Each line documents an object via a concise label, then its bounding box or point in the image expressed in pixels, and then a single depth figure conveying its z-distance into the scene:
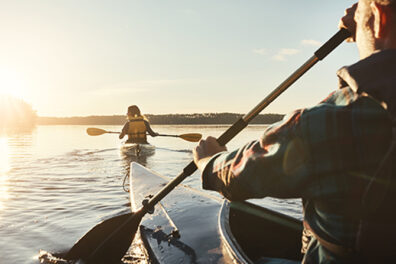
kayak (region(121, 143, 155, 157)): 12.97
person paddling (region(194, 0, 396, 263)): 1.04
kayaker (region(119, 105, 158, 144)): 13.04
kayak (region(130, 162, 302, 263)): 2.71
